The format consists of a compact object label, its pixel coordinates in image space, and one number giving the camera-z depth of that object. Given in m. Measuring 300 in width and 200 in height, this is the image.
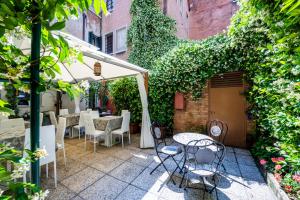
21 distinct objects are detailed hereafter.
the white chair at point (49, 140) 2.68
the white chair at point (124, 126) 4.77
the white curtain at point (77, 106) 7.38
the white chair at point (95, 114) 5.91
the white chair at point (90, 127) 4.36
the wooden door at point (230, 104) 4.63
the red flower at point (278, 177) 2.50
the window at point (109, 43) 10.05
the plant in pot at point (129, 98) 6.42
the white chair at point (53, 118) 5.21
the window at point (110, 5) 9.66
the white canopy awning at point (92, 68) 3.14
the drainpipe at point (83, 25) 9.22
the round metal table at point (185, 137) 3.06
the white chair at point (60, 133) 3.48
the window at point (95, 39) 9.98
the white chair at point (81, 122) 5.52
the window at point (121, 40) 9.23
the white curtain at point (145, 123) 4.71
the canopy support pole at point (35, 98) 0.64
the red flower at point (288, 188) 2.19
